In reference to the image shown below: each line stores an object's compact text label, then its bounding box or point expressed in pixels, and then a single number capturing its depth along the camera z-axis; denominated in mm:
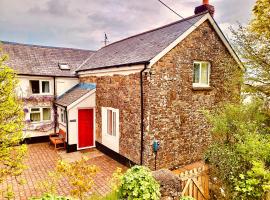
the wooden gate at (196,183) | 6531
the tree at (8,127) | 5906
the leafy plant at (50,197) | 3662
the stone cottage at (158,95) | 9727
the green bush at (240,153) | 5423
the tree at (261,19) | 8398
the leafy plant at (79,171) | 5783
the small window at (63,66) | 17223
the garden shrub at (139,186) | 4684
